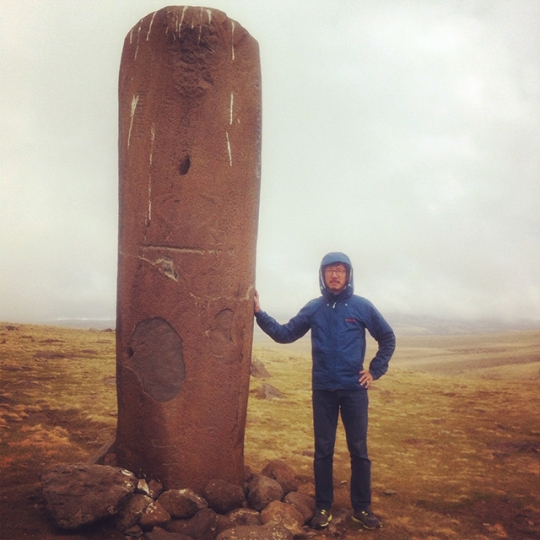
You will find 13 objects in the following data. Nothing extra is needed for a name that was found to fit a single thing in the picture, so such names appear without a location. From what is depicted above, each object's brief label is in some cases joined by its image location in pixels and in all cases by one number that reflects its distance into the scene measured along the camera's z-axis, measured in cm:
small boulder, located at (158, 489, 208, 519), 449
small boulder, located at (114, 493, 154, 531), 429
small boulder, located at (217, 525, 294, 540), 398
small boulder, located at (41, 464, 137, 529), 412
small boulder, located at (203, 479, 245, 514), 469
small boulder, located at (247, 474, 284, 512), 492
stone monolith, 486
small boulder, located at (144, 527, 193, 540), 409
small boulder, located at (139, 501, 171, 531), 431
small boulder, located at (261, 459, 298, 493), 546
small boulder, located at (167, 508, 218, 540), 424
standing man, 484
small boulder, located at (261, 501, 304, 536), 453
